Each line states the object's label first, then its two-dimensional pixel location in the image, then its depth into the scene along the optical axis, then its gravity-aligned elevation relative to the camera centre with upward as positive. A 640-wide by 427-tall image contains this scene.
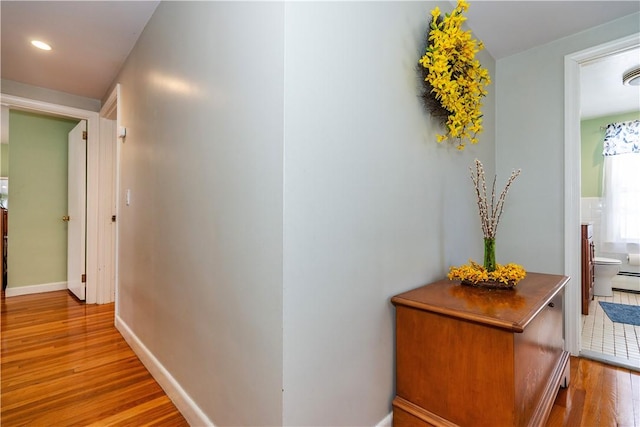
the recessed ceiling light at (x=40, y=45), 2.24 +1.26
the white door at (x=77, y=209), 3.30 +0.04
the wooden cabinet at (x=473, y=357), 1.06 -0.56
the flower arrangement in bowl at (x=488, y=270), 1.45 -0.29
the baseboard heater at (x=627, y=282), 3.94 -0.92
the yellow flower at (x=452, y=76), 1.42 +0.68
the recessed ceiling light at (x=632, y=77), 2.73 +1.28
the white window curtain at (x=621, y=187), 3.94 +0.36
